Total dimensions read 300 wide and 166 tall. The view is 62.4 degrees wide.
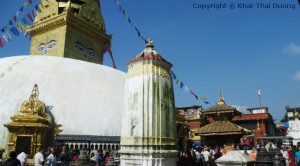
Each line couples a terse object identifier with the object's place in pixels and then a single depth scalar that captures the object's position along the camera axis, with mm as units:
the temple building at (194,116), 32850
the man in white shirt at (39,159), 8344
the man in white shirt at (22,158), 9015
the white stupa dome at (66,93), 15242
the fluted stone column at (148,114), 6473
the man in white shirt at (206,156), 11720
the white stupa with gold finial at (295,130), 29275
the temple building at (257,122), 34062
